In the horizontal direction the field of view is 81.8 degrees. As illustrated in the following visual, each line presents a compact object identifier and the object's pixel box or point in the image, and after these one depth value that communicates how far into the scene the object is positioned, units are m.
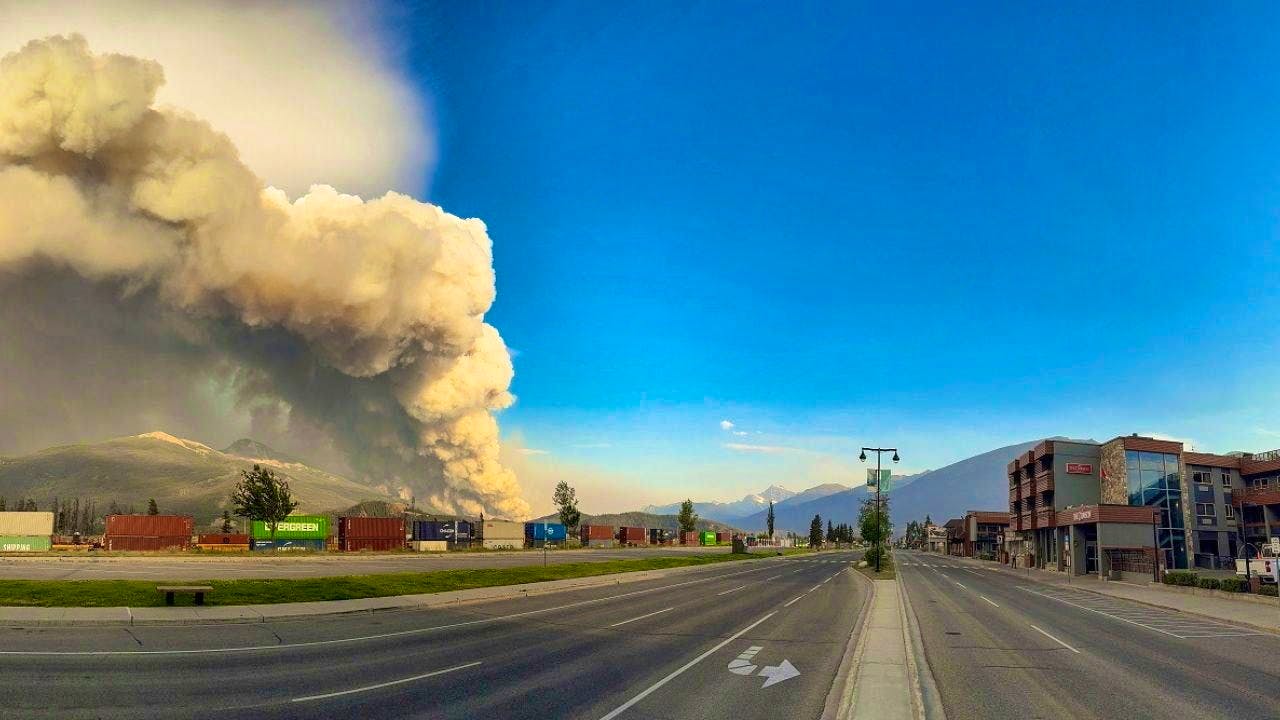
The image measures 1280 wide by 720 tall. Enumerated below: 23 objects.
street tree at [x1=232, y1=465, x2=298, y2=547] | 86.19
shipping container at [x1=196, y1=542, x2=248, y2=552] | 72.57
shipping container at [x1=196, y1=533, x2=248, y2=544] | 80.19
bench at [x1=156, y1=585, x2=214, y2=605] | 20.86
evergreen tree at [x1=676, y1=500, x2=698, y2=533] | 150.88
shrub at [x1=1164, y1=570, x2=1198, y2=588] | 41.46
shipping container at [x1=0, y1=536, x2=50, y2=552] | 69.62
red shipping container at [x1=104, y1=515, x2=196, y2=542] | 73.12
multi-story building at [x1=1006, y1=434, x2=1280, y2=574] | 60.16
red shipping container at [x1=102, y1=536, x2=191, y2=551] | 72.44
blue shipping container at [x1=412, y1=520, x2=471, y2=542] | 90.44
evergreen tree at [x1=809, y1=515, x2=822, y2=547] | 158.88
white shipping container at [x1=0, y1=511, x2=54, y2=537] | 73.81
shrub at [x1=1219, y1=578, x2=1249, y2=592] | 34.34
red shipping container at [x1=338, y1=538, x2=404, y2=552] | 79.19
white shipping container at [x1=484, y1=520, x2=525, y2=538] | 101.79
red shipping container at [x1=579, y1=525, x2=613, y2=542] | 123.15
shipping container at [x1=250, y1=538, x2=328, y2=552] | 79.50
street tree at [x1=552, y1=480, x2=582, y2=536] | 134.00
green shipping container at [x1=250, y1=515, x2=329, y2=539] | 81.12
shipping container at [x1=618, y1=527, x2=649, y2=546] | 126.50
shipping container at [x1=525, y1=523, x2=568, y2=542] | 110.31
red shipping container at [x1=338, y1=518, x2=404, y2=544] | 79.69
